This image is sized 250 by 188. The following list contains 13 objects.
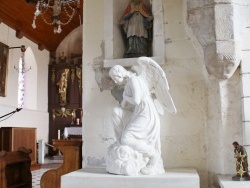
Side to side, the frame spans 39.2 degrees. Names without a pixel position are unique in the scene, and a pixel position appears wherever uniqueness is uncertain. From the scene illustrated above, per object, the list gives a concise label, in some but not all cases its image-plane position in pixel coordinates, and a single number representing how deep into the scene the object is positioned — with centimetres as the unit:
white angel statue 319
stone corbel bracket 325
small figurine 313
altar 1159
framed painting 914
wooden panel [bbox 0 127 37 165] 864
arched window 1099
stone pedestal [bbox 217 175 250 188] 293
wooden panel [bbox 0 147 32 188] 431
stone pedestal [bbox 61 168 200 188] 301
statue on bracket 420
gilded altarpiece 1222
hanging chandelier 546
